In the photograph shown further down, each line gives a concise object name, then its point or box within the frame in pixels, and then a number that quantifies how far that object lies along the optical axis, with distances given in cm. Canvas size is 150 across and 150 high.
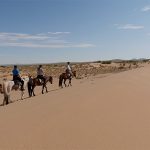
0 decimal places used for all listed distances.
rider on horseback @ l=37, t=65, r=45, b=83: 1200
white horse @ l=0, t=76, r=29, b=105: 890
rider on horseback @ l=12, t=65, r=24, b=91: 1080
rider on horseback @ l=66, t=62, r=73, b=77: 1442
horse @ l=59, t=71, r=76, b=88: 1437
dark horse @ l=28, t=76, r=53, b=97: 1103
